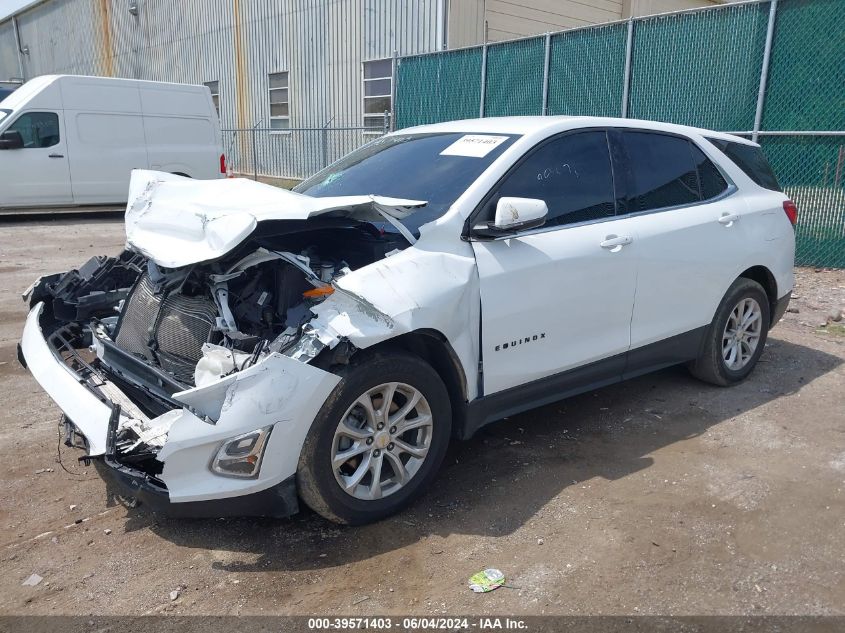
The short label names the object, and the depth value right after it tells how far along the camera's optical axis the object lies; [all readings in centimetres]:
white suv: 294
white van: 1298
